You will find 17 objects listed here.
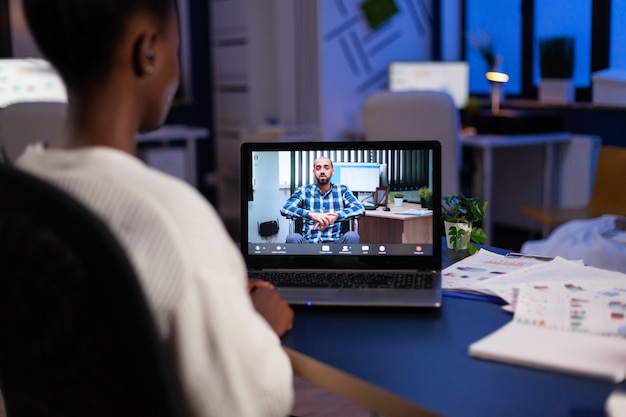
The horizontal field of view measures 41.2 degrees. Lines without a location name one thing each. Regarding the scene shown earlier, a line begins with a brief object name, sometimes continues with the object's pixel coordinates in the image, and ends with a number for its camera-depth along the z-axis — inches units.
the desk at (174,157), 203.8
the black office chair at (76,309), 31.4
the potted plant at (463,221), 73.1
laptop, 63.7
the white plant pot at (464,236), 73.2
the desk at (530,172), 178.5
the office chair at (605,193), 145.9
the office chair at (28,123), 128.0
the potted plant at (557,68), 182.4
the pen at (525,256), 68.0
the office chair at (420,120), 153.9
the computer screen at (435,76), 203.9
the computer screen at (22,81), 192.7
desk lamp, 193.8
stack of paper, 44.7
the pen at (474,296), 57.8
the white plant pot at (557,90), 184.9
